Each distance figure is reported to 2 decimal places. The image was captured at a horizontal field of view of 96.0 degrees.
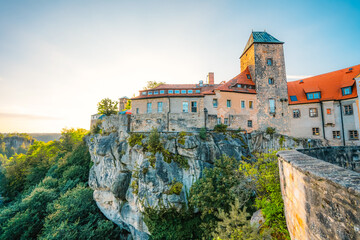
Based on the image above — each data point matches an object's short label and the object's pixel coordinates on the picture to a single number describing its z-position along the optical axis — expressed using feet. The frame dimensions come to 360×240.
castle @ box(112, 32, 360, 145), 70.33
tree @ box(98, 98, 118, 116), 87.45
